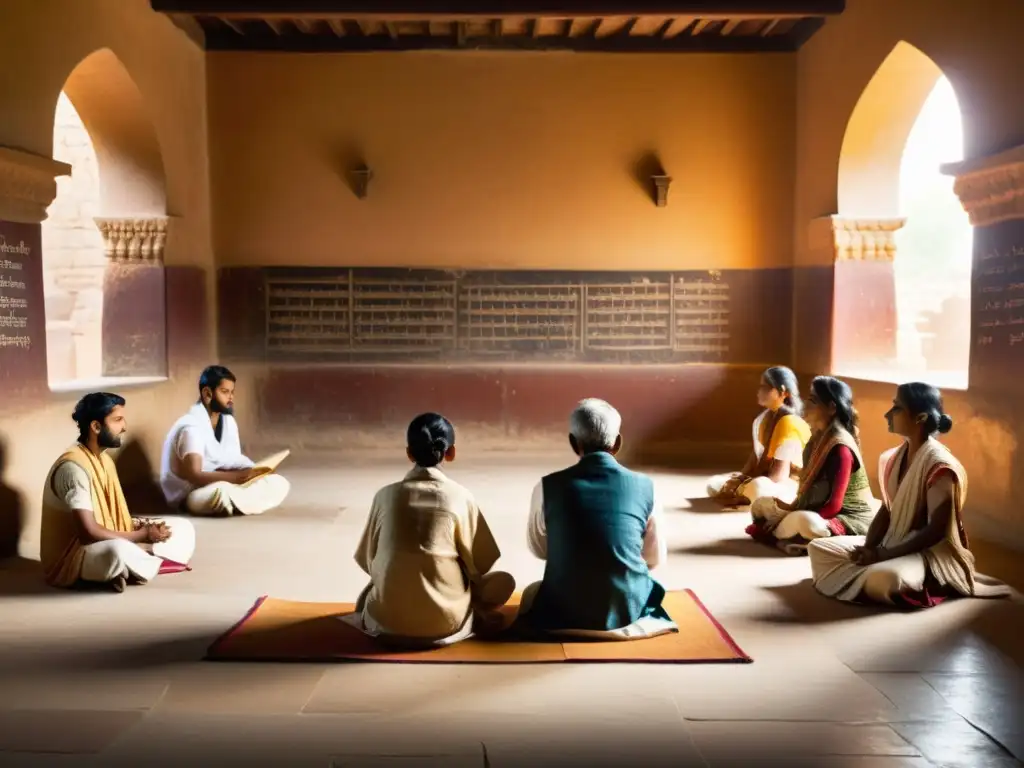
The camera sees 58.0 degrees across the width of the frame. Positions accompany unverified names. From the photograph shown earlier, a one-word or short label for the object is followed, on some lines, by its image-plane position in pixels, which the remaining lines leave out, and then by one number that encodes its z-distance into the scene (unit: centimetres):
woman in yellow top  593
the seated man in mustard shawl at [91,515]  435
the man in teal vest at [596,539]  347
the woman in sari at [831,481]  486
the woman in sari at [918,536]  405
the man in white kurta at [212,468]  614
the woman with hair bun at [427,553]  346
